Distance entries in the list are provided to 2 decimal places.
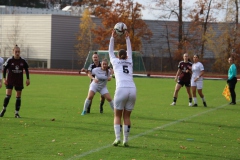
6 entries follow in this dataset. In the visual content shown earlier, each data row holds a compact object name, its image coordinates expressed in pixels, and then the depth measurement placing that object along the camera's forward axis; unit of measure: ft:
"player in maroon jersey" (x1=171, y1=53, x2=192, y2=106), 72.64
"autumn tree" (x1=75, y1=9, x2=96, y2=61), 223.51
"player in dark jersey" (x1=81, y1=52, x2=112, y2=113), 57.31
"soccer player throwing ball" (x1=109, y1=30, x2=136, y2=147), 36.27
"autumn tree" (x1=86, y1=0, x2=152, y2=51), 205.57
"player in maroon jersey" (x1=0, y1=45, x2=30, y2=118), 51.88
